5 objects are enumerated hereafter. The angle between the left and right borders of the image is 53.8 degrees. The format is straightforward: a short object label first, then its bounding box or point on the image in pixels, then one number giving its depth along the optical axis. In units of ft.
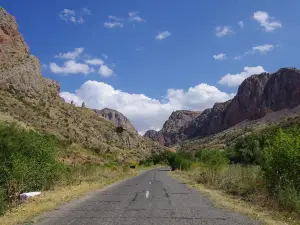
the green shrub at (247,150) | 108.04
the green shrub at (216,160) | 79.01
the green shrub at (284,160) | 37.75
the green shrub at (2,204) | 34.08
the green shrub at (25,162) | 46.34
